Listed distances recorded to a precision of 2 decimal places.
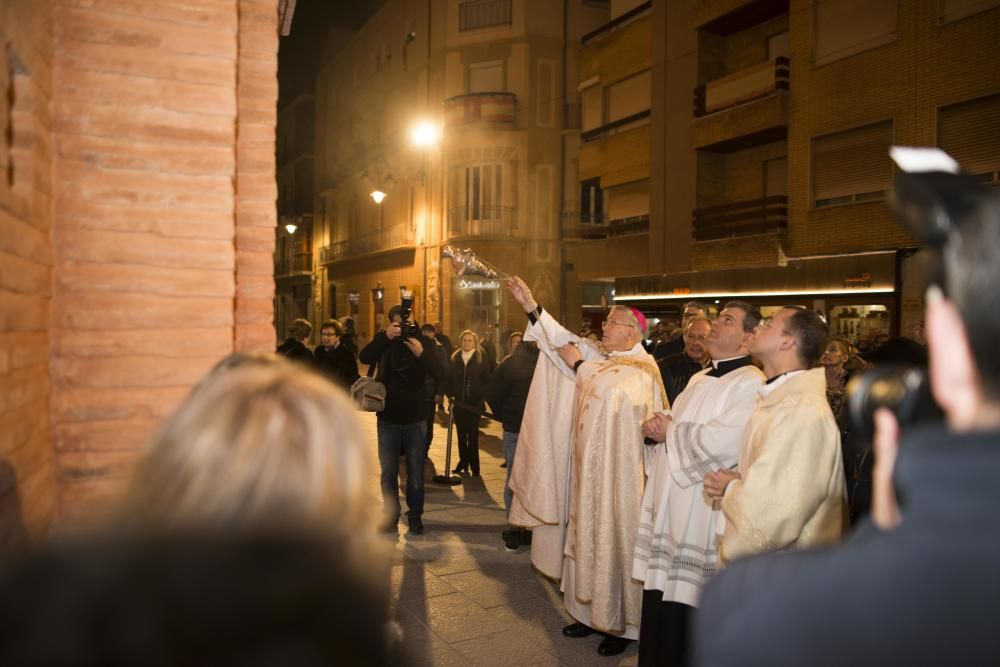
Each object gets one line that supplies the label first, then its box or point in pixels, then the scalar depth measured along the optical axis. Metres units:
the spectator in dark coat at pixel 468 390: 10.30
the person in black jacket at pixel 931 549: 1.00
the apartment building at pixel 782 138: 15.15
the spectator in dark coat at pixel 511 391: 8.41
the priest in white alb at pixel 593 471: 5.24
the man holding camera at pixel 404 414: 7.43
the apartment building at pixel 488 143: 29.80
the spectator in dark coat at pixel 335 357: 8.32
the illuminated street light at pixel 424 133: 17.77
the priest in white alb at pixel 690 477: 4.32
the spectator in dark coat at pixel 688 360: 7.14
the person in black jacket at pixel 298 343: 8.01
